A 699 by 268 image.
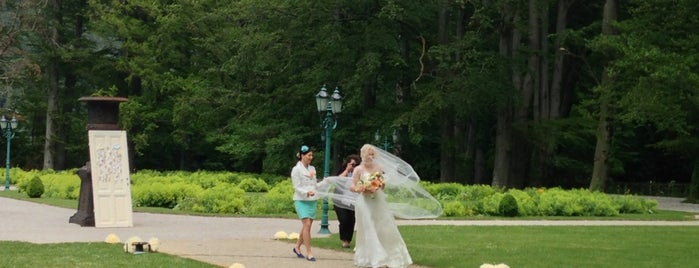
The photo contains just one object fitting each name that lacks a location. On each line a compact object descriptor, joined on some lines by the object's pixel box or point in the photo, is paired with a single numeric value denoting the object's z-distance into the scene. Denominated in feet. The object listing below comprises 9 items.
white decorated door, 75.15
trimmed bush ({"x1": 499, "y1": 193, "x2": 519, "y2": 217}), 95.86
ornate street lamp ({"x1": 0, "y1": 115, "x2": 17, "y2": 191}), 145.87
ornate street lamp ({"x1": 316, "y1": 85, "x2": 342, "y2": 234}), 71.52
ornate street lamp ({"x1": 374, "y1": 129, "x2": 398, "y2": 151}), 143.94
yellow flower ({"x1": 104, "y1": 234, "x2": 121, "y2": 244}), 60.75
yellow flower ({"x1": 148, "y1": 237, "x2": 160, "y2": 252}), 55.21
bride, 48.37
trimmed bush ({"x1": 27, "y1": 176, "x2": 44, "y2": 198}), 119.55
